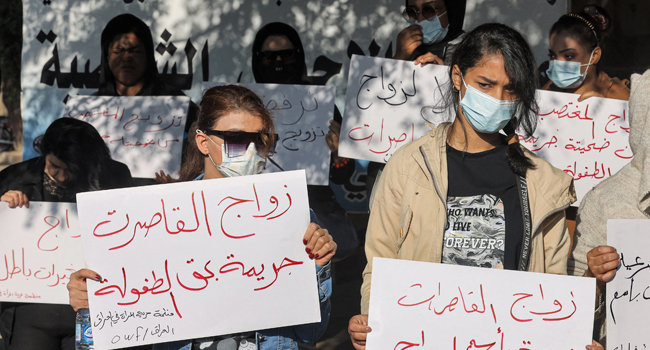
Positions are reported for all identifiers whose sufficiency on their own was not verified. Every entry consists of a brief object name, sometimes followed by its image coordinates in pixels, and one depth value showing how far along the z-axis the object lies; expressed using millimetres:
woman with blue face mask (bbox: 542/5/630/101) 3984
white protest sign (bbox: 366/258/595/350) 1898
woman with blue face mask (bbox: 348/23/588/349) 2023
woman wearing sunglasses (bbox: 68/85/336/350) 2119
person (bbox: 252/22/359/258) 4434
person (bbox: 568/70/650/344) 2023
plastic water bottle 2166
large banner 6062
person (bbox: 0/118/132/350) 2936
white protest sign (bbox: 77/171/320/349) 2045
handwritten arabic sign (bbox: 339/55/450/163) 3947
